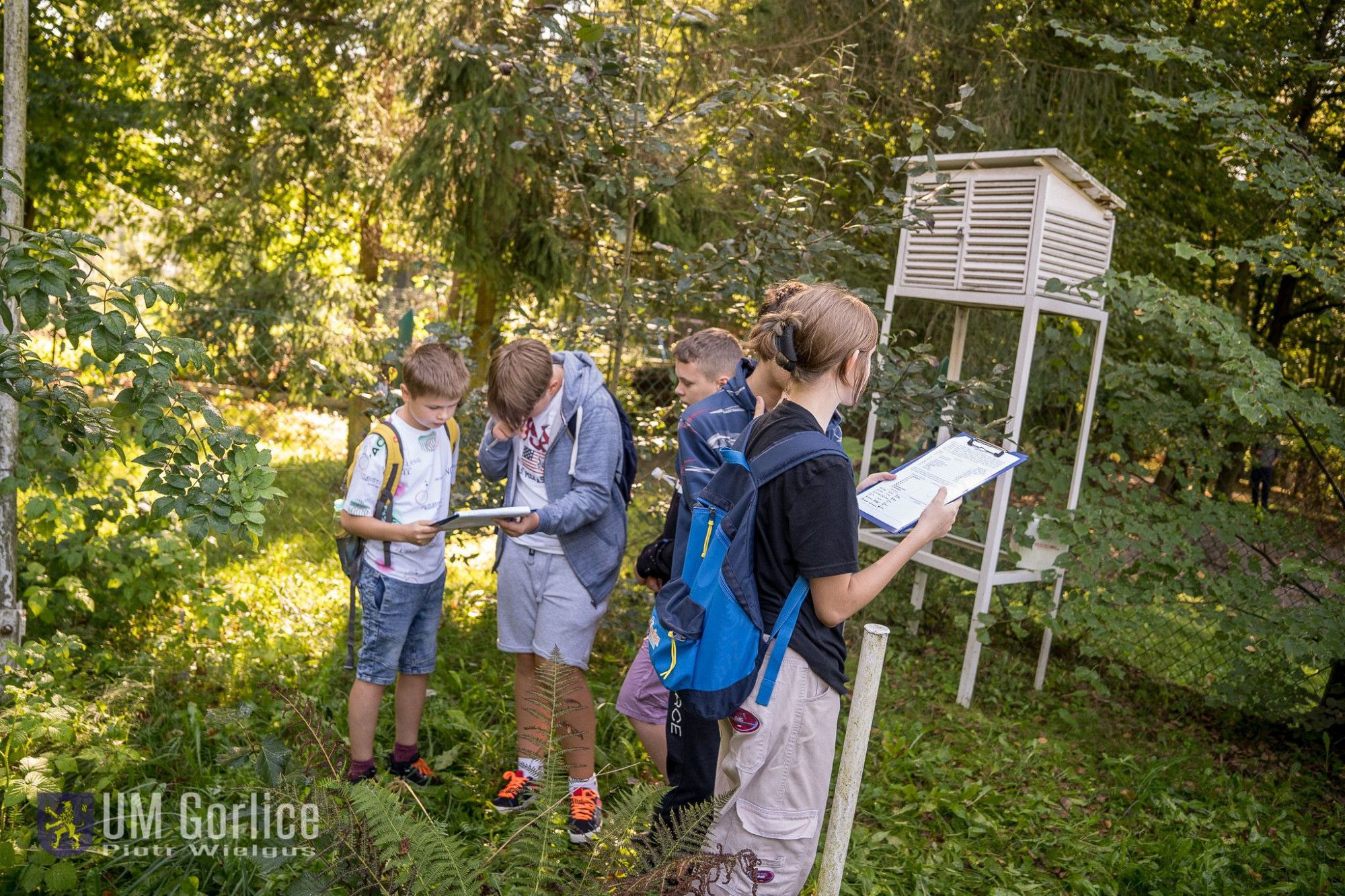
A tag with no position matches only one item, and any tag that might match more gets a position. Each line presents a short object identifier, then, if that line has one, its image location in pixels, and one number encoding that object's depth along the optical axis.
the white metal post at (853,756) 1.80
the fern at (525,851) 1.81
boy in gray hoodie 3.02
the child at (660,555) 2.98
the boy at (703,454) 2.41
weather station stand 4.37
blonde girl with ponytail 1.98
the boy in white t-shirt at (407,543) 3.03
